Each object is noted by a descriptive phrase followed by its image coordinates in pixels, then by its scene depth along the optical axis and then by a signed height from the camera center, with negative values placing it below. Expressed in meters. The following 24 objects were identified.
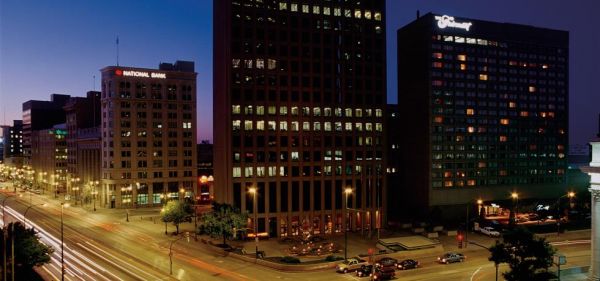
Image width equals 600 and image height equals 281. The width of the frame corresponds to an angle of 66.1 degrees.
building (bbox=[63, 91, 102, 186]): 156.50 -0.22
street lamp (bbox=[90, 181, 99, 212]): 139.23 -16.72
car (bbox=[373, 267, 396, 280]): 60.25 -18.70
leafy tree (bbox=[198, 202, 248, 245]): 77.44 -15.35
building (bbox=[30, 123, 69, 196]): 183.50 -11.96
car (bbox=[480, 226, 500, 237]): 94.07 -20.89
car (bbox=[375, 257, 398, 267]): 64.25 -18.50
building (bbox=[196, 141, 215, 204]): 154.50 -17.75
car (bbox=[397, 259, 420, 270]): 66.38 -19.24
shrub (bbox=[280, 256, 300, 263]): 68.38 -19.20
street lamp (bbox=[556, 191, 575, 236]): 92.19 -20.14
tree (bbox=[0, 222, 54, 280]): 51.75 -13.50
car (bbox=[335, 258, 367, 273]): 63.75 -18.61
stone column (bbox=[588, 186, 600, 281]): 47.97 -10.71
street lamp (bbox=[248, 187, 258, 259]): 93.69 -16.64
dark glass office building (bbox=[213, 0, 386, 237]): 95.50 +4.42
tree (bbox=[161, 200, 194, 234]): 89.81 -15.80
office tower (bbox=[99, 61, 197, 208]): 139.00 -1.00
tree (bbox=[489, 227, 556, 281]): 46.84 -12.85
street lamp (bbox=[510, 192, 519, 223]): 122.31 -20.79
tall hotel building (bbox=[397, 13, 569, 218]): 124.88 +5.81
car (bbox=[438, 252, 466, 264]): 70.34 -19.54
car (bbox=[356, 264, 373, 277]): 61.71 -18.77
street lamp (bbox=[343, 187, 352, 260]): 99.00 -16.13
